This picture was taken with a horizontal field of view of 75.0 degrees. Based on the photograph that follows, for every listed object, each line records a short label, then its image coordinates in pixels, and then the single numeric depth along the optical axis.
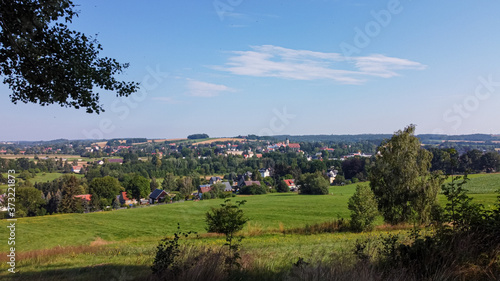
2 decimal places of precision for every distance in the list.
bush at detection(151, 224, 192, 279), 5.41
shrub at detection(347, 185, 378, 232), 25.62
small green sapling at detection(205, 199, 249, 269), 20.84
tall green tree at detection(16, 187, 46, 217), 60.76
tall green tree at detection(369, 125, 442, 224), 26.12
